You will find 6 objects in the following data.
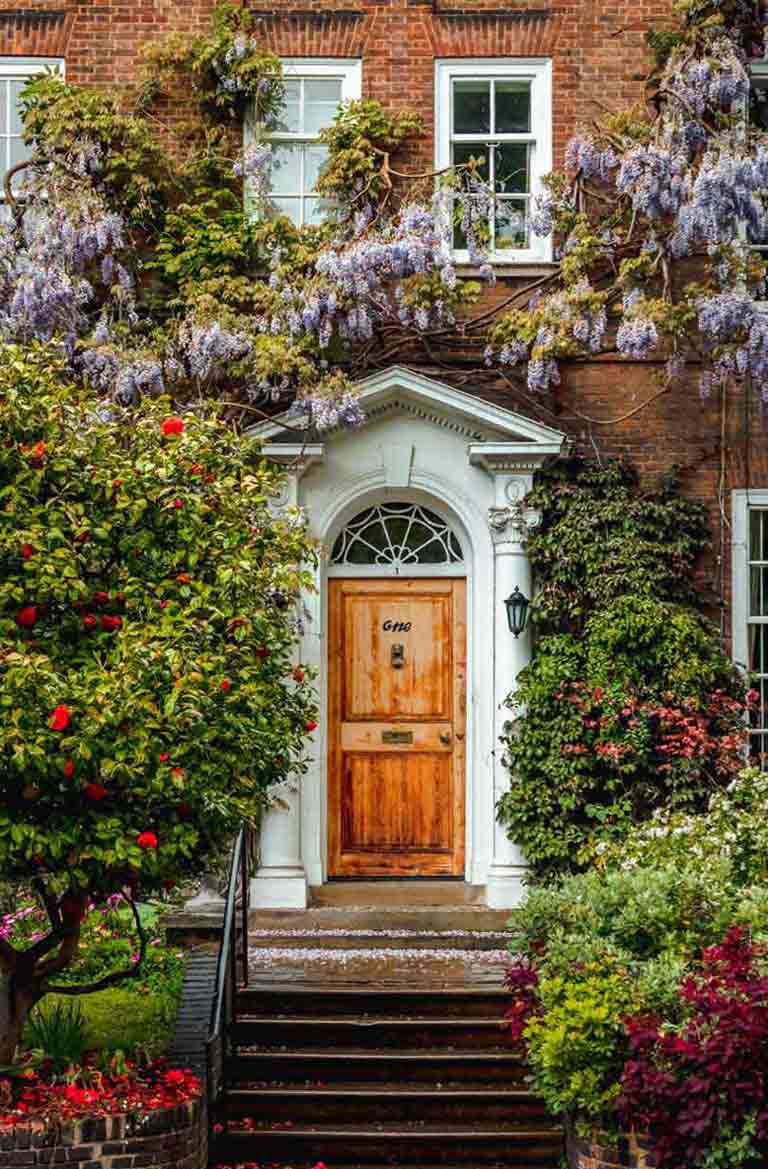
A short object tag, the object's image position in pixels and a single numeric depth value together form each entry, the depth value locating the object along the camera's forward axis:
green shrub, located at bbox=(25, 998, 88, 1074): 8.91
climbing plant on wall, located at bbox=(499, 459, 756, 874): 12.90
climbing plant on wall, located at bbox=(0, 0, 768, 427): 13.16
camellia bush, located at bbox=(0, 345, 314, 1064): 7.80
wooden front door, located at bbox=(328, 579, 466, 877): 13.68
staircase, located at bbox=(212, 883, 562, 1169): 9.66
